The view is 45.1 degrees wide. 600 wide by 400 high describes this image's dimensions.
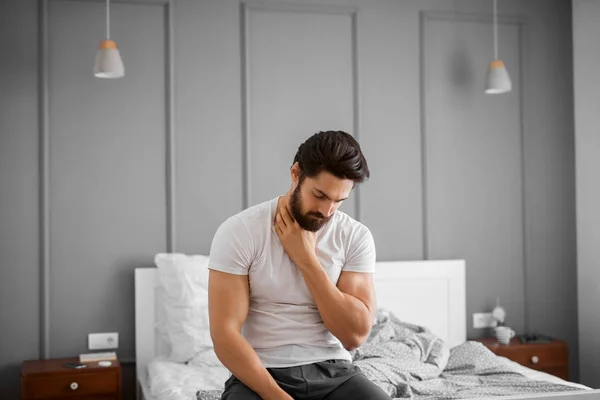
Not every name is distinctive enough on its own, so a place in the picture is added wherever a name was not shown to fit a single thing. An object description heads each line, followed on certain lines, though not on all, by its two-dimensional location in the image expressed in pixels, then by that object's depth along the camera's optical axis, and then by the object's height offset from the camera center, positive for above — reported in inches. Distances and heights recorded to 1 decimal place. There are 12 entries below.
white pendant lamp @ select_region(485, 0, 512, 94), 158.6 +27.7
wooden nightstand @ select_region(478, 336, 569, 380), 156.7 -32.9
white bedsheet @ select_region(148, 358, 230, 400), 114.8 -29.1
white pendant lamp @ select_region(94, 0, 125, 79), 135.9 +28.0
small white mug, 159.3 -28.7
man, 75.4 -9.5
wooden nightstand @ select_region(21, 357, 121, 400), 130.0 -31.2
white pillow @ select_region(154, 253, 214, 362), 137.1 -18.5
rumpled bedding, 109.2 -27.0
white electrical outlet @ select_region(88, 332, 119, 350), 145.7 -26.4
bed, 117.3 -24.1
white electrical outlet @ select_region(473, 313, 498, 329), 169.0 -27.1
